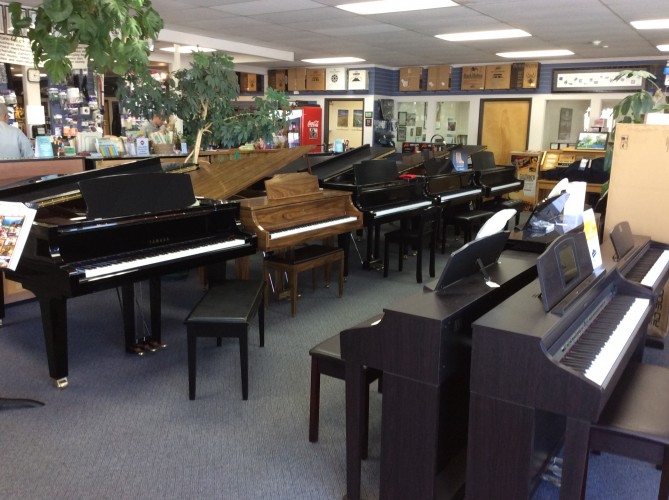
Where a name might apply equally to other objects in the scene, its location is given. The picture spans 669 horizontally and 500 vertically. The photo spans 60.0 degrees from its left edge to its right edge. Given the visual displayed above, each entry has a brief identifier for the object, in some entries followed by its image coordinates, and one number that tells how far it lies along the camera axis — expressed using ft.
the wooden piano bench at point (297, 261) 14.40
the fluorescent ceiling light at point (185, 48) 29.79
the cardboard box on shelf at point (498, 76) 35.95
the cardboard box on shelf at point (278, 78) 42.88
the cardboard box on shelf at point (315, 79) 41.11
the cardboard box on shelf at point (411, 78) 39.50
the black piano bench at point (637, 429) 5.98
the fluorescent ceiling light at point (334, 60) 36.06
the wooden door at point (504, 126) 36.19
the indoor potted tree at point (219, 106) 15.76
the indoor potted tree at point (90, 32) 7.54
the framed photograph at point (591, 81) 32.72
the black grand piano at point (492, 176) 23.91
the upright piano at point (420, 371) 6.20
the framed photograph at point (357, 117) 41.06
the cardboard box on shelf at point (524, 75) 34.88
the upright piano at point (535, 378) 5.64
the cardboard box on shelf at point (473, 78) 36.86
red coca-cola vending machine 35.37
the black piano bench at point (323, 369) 8.03
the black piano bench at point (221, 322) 9.89
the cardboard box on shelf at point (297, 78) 41.88
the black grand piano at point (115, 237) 9.82
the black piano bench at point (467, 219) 21.09
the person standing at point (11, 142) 16.96
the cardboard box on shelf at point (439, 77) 37.96
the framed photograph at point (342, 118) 41.96
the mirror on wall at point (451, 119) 40.19
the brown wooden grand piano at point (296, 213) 13.83
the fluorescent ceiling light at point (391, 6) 19.21
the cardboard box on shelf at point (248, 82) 43.01
